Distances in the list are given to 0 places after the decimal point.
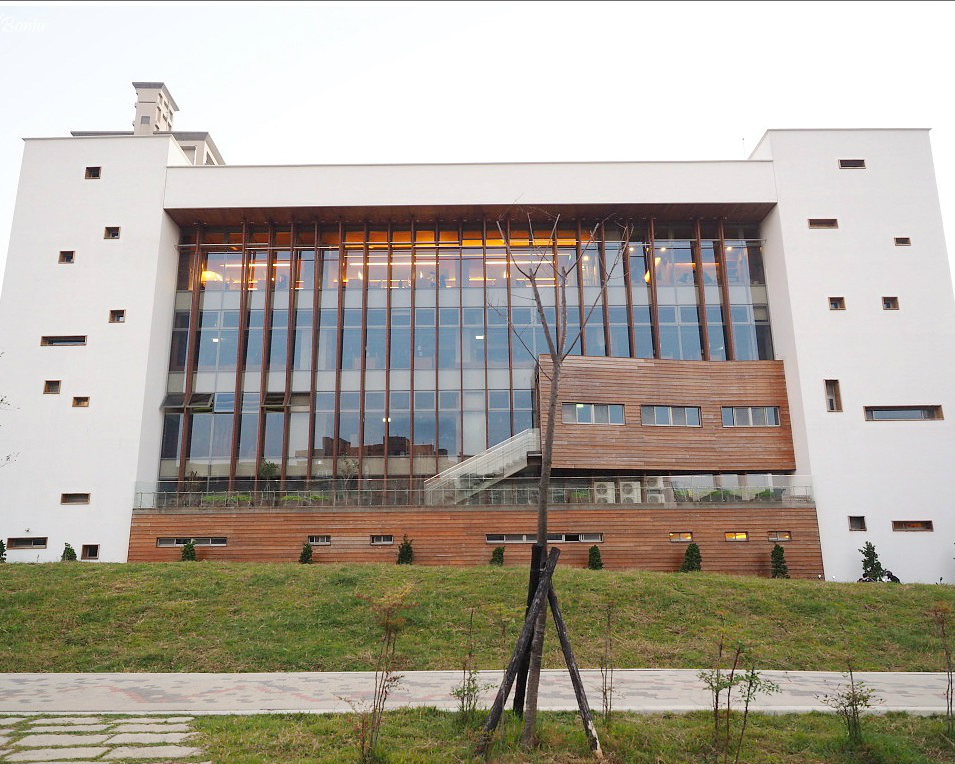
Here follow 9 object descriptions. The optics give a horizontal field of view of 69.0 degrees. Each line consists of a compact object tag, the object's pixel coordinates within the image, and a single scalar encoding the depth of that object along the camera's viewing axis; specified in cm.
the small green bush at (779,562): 2461
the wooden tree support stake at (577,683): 745
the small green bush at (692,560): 2433
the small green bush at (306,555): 2503
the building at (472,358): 2638
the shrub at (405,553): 2505
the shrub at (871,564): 2502
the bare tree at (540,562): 764
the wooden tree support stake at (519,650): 750
